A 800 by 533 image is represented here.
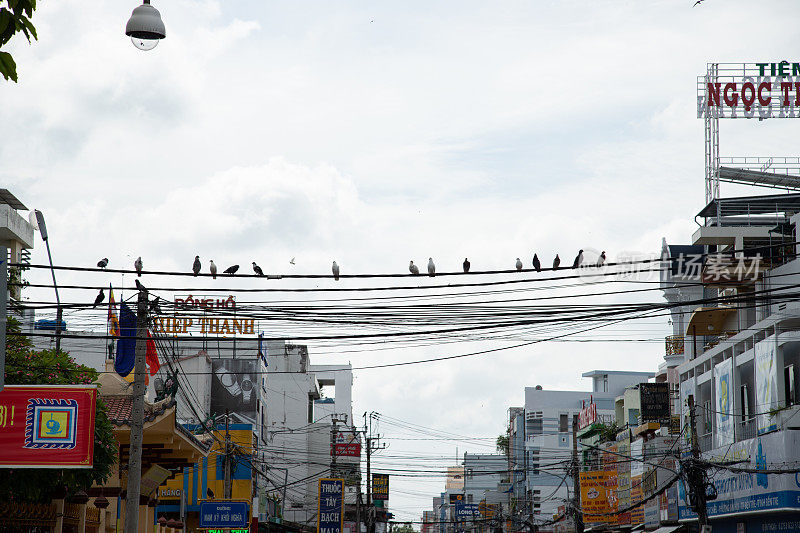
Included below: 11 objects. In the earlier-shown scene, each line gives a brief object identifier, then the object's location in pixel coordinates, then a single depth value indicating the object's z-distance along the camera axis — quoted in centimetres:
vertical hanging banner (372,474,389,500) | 9237
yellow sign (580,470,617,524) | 5462
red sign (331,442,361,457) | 9152
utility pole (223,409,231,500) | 4356
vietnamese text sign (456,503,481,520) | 9912
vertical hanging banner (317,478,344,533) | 5541
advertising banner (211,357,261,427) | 7019
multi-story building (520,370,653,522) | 10044
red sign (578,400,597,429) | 7575
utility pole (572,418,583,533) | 5307
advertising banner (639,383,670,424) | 5419
